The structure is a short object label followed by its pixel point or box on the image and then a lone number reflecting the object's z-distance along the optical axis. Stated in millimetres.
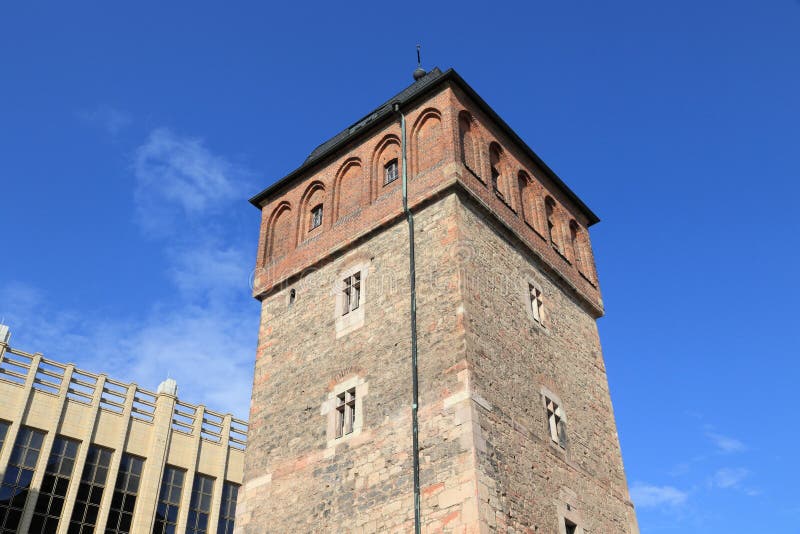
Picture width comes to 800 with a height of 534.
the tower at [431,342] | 13781
